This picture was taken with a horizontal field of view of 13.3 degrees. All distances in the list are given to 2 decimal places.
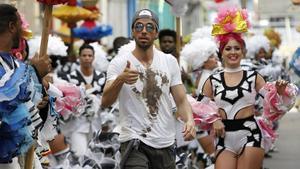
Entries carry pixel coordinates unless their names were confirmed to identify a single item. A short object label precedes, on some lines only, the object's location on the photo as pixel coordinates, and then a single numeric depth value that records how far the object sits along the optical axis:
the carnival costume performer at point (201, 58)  18.83
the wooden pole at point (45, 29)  9.75
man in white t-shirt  10.68
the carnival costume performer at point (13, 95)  8.24
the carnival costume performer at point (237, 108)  12.24
